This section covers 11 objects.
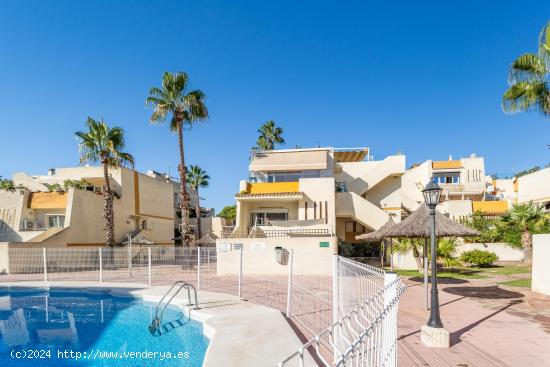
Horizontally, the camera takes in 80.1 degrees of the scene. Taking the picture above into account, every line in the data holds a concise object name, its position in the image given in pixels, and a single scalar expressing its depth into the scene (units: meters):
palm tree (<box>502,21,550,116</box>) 13.92
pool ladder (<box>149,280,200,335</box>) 8.93
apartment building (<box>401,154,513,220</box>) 32.00
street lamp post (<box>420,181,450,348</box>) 6.40
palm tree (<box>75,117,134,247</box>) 24.34
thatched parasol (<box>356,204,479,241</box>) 10.68
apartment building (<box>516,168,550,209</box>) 28.64
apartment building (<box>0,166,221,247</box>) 25.05
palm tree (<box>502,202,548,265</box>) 21.06
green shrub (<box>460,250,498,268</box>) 20.83
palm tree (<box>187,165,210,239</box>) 44.72
